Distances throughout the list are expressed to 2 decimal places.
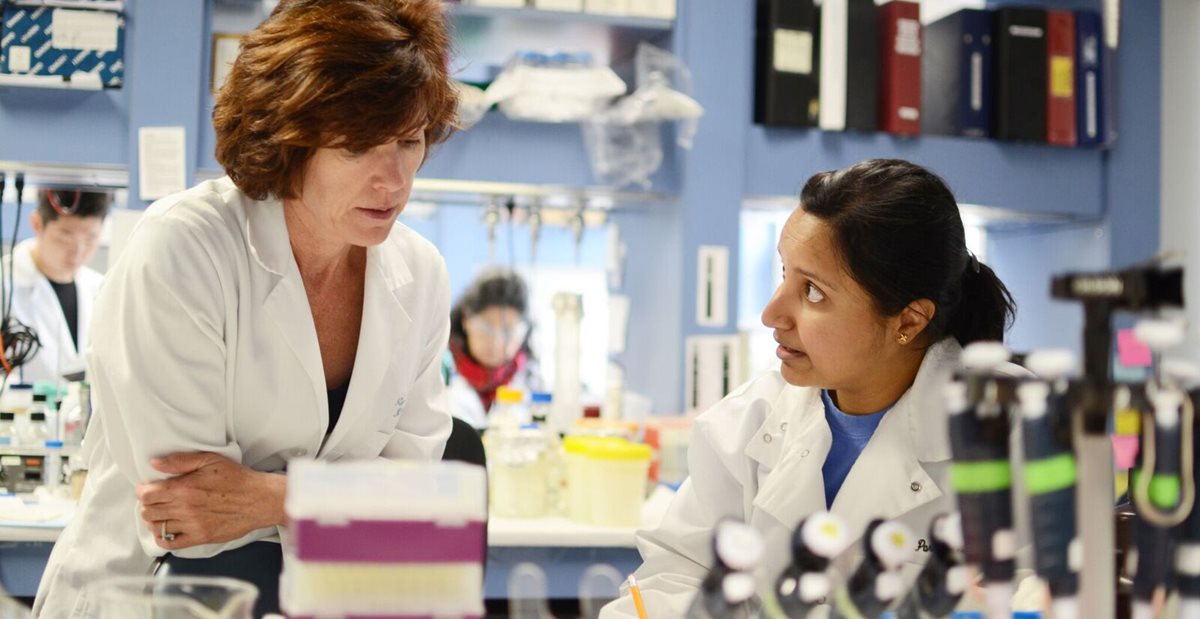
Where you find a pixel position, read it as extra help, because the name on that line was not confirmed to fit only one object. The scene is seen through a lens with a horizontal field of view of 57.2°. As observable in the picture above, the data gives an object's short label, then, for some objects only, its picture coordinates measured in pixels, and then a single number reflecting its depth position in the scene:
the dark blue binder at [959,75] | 3.23
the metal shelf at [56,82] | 2.79
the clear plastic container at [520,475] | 2.53
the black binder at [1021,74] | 3.21
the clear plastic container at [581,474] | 2.47
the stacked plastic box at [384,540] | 0.72
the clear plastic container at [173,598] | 0.77
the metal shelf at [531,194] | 3.07
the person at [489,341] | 3.68
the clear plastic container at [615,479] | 2.44
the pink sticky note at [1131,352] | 0.82
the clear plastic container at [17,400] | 2.66
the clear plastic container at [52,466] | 2.54
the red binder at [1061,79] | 3.25
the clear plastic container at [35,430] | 2.59
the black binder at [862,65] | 3.12
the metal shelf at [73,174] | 2.93
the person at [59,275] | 3.05
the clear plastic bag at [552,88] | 2.92
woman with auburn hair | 1.27
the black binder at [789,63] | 3.10
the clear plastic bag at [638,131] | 3.00
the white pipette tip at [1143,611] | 0.74
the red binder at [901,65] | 3.13
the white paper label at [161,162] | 2.88
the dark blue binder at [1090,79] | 3.27
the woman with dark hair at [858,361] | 1.48
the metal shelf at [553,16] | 2.99
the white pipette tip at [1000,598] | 0.74
